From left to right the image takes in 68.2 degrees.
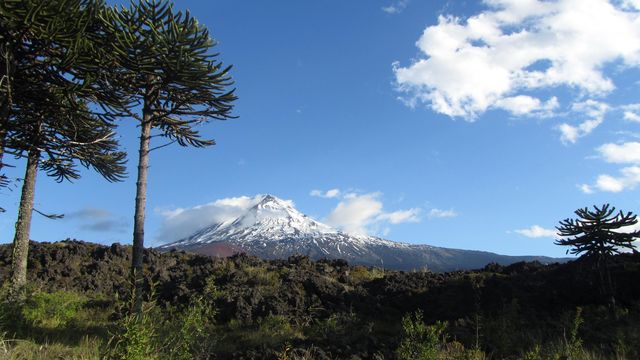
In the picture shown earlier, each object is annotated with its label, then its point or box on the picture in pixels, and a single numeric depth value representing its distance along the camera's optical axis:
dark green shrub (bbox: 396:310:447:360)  5.57
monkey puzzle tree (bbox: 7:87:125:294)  9.75
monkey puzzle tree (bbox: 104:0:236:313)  8.83
